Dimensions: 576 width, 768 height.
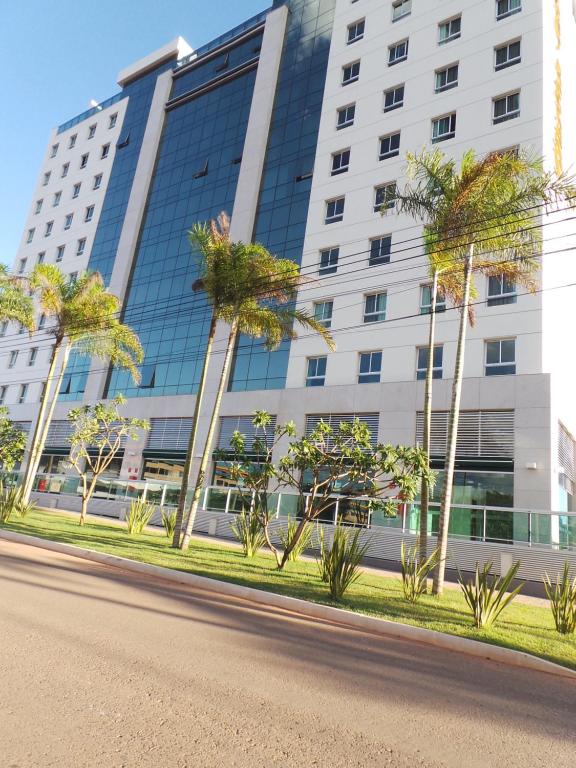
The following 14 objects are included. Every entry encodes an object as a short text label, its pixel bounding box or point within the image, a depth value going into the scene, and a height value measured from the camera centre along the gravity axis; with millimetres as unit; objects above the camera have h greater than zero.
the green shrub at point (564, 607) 8102 -819
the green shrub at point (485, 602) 7723 -842
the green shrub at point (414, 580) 9484 -802
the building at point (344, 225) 20859 +17489
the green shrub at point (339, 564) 9000 -664
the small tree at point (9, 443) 24641 +1929
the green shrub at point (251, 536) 13906 -557
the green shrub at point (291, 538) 12562 -501
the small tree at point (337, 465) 10898 +1343
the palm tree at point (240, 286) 16172 +7107
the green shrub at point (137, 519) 16938 -606
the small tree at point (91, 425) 19573 +2788
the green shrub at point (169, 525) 16078 -643
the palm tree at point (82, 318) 22234 +7503
